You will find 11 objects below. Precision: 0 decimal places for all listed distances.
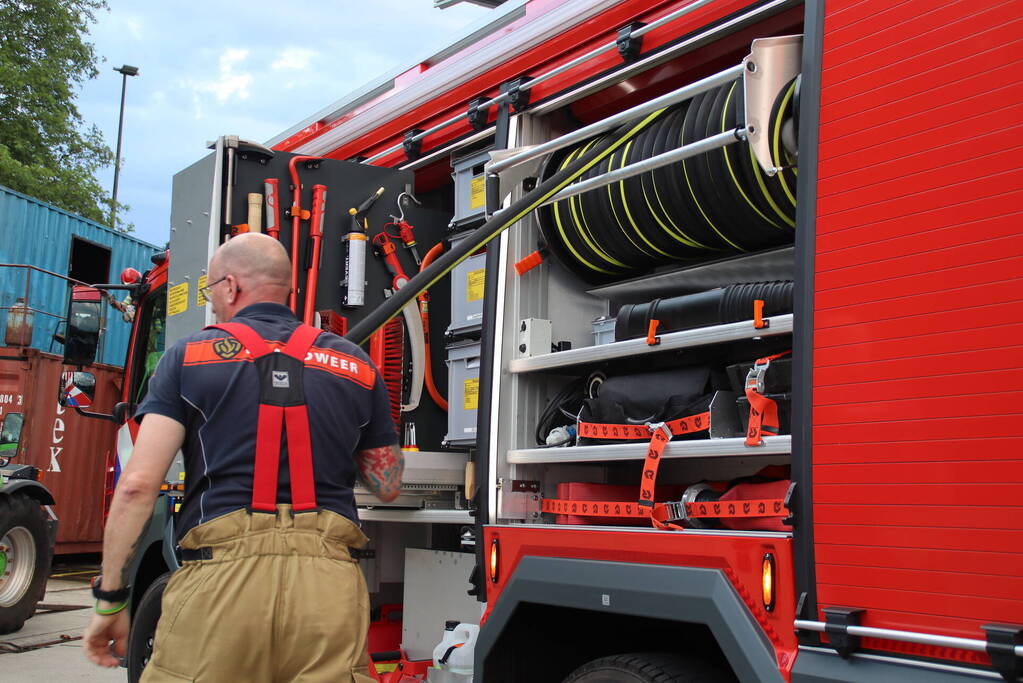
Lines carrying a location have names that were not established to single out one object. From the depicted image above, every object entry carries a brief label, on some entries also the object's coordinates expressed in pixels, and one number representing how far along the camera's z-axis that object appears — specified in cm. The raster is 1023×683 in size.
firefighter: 252
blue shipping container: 1428
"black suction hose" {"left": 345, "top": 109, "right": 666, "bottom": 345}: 311
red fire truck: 210
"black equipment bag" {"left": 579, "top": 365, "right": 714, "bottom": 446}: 298
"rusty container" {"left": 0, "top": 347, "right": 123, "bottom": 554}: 1102
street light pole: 2773
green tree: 2316
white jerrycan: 369
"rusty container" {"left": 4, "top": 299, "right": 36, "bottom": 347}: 857
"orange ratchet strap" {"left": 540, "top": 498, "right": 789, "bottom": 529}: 261
